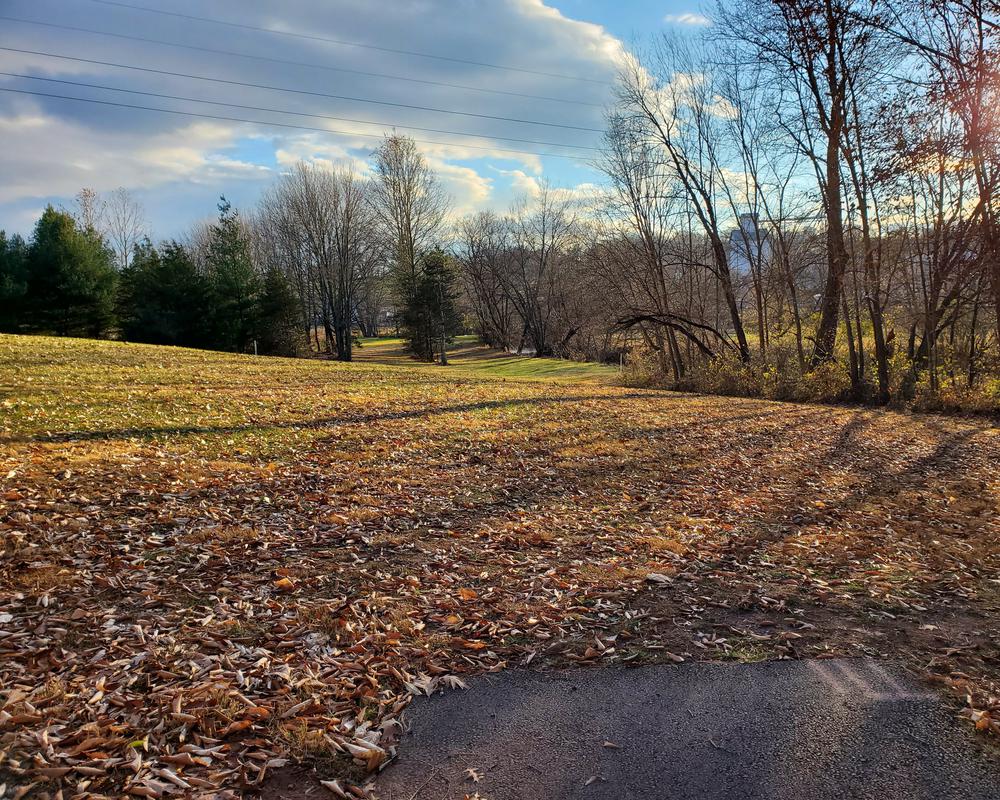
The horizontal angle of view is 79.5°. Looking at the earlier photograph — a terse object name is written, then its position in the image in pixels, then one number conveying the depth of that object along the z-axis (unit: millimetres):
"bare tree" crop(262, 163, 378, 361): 42719
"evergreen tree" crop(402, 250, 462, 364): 38594
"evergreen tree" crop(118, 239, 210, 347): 30594
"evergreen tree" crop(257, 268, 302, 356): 34188
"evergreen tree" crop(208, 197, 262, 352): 31844
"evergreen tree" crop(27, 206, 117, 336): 27672
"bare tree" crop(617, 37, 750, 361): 20672
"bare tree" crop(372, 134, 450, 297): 40375
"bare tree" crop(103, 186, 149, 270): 51494
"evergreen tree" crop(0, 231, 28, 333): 27234
